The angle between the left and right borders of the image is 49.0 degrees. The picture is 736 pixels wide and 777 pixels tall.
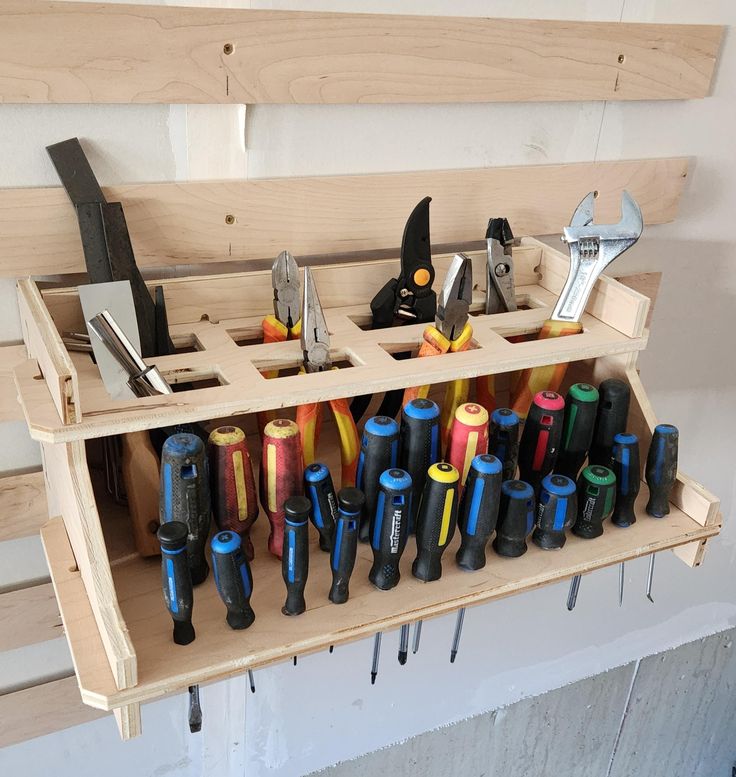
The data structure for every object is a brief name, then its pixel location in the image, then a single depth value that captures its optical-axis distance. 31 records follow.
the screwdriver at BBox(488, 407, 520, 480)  0.93
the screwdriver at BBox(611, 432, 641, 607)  0.96
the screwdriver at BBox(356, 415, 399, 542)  0.84
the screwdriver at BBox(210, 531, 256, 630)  0.76
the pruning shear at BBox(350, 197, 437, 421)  0.95
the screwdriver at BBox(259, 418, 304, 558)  0.82
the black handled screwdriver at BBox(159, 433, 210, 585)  0.75
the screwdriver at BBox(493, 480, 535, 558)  0.89
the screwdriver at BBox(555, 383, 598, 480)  0.96
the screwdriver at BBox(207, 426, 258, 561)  0.80
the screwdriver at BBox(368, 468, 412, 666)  0.81
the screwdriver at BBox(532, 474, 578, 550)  0.91
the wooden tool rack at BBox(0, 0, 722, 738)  0.76
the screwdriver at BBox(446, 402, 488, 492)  0.87
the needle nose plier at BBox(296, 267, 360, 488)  0.86
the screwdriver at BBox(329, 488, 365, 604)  0.80
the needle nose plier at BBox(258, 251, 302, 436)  0.92
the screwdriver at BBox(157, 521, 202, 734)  0.72
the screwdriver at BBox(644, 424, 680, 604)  0.97
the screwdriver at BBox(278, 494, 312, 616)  0.78
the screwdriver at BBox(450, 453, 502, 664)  0.84
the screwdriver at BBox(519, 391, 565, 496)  0.94
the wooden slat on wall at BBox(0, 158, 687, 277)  0.89
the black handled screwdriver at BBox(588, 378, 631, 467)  0.98
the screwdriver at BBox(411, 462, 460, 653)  0.83
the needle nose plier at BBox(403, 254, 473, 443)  0.89
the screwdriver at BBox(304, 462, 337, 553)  0.83
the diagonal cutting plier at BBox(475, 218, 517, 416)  1.02
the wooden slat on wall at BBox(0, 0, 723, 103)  0.82
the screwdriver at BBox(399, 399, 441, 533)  0.86
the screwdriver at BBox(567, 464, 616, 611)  0.93
